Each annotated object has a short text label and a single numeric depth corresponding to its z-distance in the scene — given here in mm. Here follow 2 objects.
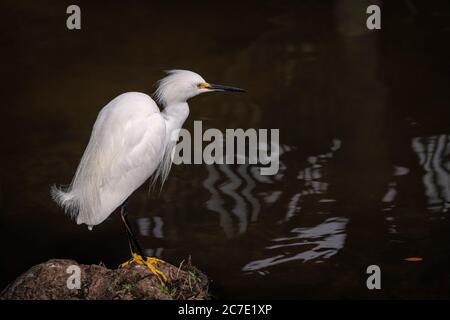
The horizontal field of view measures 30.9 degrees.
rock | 3008
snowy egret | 3201
